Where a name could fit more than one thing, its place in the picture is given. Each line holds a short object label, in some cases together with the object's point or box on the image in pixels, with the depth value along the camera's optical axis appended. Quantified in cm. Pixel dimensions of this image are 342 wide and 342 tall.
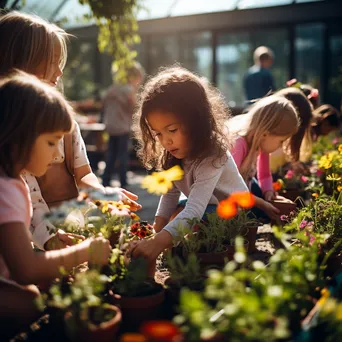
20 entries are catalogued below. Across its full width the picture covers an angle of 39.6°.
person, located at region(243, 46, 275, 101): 662
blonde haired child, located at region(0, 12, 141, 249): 217
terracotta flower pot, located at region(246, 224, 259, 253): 238
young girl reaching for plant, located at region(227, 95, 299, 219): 287
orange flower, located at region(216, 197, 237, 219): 145
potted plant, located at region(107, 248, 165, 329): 142
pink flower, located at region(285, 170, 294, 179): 360
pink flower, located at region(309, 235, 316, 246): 181
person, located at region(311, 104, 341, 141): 421
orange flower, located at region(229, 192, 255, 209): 146
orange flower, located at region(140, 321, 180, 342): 96
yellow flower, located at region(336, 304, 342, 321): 111
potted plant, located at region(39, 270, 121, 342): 117
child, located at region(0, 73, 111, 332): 142
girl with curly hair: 216
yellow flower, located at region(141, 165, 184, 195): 158
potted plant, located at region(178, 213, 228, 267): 183
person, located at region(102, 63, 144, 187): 640
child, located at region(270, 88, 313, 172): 339
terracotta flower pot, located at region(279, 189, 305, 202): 347
